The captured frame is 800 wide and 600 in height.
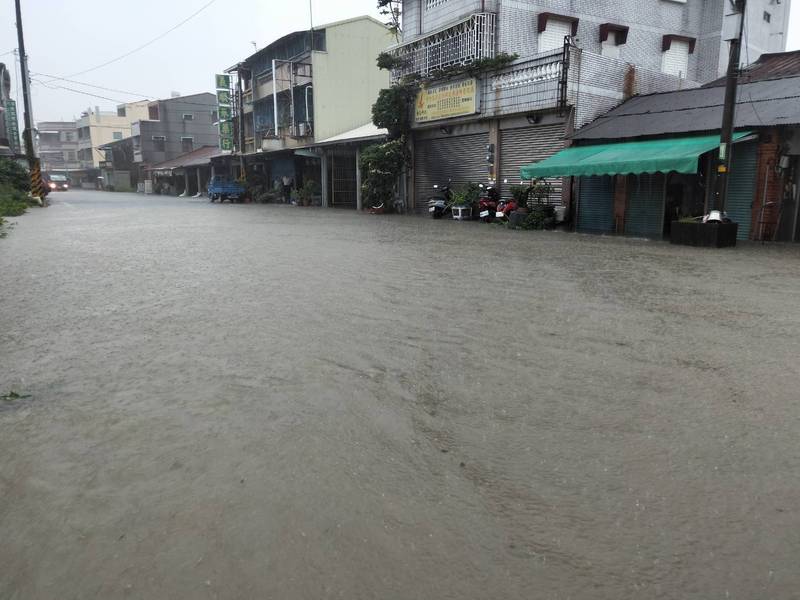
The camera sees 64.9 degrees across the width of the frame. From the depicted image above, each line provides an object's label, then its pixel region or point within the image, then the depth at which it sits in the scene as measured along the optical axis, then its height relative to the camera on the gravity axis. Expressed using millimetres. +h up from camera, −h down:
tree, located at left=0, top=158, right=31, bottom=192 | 32500 +430
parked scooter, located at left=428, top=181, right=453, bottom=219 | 22281 -731
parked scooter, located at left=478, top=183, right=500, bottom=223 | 19625 -649
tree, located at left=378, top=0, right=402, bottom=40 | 25391 +6785
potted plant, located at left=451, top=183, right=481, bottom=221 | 20969 -624
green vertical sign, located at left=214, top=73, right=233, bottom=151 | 41625 +5057
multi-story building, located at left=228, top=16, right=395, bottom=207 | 32812 +4862
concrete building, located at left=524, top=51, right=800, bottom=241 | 13539 +481
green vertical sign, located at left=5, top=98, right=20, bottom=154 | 35938 +3351
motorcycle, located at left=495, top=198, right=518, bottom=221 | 18609 -760
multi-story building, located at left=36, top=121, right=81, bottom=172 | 85688 +5200
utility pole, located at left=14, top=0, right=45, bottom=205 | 31172 +1769
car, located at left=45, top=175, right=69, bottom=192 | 65188 +133
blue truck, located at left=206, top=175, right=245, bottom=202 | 39156 -417
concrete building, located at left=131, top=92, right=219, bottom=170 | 64625 +5627
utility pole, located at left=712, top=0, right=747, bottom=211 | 12211 +1341
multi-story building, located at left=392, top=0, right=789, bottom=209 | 18281 +4100
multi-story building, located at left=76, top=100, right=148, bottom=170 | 78625 +7187
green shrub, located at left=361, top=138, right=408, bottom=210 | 24188 +571
